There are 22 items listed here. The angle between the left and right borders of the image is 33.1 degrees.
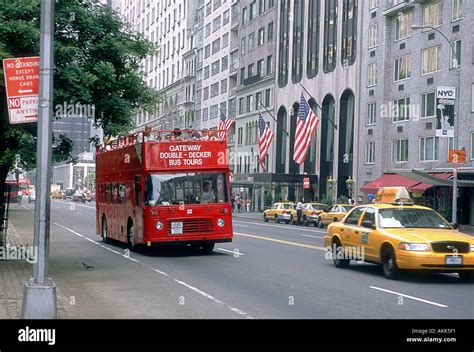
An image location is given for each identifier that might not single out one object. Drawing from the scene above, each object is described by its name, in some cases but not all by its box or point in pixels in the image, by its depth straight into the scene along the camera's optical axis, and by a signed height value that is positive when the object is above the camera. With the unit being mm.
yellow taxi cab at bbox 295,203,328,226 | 50353 -1771
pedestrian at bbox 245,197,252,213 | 82400 -2069
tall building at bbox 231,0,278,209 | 80750 +10634
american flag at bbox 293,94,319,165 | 52469 +3643
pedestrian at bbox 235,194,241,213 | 82375 -1989
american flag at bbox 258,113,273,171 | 59812 +3389
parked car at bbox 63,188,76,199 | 145938 -2443
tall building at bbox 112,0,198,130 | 106125 +18442
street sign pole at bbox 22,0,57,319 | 10273 +9
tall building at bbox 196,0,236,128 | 95875 +15232
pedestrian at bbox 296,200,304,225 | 52344 -1800
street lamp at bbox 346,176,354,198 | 59444 +116
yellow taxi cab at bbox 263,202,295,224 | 54906 -2037
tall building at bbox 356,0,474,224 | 46562 +5931
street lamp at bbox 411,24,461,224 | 35234 +2255
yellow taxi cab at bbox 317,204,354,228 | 45438 -1730
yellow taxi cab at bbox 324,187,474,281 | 15375 -1134
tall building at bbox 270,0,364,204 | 62344 +8316
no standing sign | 11320 +1280
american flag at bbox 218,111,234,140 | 58009 +4555
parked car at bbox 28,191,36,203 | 108188 -2520
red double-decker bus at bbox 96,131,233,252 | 21859 -289
